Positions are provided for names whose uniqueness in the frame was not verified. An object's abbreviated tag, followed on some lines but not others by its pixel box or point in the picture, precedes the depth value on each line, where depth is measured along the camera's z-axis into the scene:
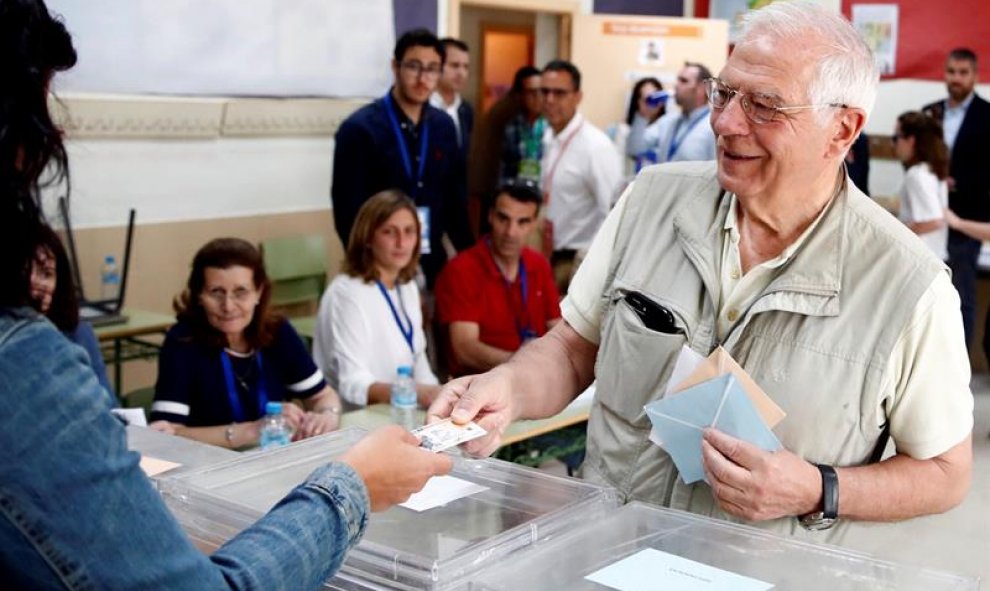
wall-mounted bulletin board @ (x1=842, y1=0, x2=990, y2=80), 9.27
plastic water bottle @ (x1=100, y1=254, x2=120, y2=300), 5.56
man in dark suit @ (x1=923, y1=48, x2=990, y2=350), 6.81
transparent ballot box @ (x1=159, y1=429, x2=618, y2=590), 1.42
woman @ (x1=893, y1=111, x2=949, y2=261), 6.58
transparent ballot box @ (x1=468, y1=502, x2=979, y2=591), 1.37
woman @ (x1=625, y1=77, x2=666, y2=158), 9.56
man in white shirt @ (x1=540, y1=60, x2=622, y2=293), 6.49
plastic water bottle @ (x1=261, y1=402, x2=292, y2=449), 3.27
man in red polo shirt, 4.73
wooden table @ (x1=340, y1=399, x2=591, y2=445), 3.56
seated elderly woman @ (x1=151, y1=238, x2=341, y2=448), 3.46
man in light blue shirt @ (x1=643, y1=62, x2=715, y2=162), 7.07
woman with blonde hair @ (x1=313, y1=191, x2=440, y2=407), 4.16
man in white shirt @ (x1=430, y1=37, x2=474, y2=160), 7.03
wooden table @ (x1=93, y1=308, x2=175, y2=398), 4.79
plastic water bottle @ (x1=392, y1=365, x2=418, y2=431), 3.59
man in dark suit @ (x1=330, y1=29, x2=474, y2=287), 5.18
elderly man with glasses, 1.75
